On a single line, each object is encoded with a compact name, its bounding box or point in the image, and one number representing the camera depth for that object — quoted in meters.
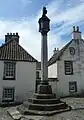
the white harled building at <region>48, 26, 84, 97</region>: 22.39
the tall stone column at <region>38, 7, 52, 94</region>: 11.68
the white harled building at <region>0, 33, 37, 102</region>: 18.08
